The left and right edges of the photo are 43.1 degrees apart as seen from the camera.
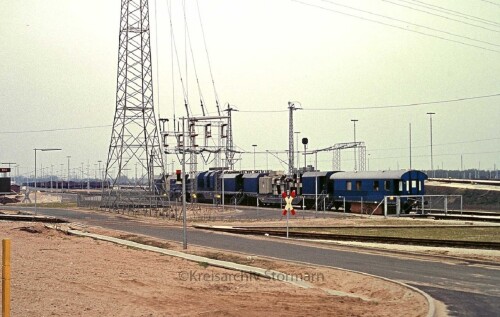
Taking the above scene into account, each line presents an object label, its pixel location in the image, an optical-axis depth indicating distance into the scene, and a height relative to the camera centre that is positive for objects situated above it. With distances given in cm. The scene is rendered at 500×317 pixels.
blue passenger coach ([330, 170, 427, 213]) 6047 -61
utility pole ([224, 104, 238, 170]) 9382 +509
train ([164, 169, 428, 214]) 6084 -98
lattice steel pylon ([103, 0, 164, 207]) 6384 +854
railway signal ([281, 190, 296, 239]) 3781 -136
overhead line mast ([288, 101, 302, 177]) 8029 +544
